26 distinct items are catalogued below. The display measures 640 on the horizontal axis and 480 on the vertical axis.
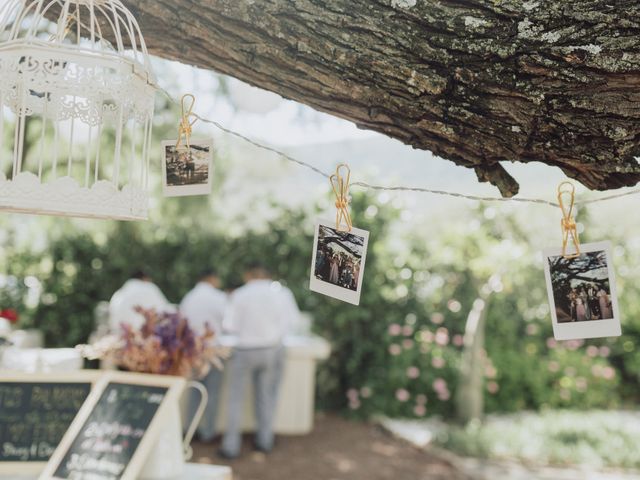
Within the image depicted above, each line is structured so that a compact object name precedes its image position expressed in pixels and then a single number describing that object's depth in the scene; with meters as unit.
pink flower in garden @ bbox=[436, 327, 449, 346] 7.02
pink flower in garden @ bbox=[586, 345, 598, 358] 8.14
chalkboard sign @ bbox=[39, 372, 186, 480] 1.98
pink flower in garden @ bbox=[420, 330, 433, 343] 7.17
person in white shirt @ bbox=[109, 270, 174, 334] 5.36
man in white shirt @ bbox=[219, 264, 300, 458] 5.39
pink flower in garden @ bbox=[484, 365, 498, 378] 7.12
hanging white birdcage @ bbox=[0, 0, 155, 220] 1.34
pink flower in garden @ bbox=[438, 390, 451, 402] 7.20
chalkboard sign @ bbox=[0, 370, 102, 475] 2.07
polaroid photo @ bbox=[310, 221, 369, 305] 1.59
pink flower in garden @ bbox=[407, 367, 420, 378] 7.12
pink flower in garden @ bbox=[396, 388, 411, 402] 7.09
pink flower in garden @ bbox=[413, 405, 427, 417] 7.15
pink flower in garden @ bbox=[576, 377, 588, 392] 7.81
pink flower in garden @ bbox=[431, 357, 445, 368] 7.21
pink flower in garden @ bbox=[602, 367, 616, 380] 7.89
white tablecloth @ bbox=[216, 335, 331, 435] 6.14
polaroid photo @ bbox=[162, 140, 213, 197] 1.76
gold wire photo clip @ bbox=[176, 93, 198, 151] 1.71
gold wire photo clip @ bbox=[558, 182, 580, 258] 1.47
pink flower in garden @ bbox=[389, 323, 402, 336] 7.11
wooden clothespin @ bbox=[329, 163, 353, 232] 1.60
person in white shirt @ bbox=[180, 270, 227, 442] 5.55
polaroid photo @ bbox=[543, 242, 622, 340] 1.45
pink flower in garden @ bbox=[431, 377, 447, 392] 7.06
